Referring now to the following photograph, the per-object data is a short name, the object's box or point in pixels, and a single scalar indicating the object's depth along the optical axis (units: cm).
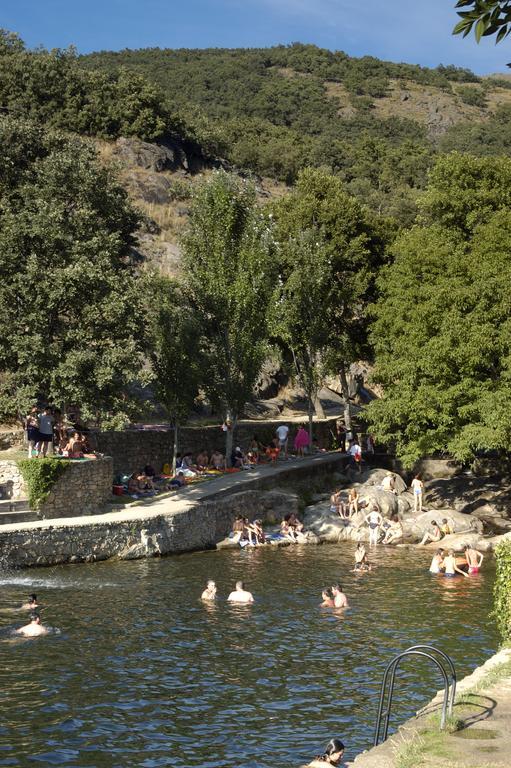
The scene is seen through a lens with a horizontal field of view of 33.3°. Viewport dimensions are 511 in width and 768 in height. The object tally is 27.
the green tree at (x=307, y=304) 4644
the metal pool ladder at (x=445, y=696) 969
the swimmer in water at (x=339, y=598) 2286
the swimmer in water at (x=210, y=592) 2319
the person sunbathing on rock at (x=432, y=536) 3419
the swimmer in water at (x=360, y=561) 2809
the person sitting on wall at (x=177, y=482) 3591
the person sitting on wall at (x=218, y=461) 4056
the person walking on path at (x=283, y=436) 4559
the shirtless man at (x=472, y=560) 2850
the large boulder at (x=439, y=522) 3544
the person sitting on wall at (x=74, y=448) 3094
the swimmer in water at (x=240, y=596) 2305
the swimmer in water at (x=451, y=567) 2781
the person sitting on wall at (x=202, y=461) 4003
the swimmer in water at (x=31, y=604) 2090
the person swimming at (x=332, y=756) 1152
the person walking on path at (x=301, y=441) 4706
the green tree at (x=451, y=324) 3697
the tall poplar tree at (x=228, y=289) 3988
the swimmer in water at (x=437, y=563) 2817
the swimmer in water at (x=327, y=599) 2294
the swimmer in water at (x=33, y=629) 1914
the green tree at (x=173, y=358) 3781
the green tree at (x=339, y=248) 4962
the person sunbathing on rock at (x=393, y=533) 3469
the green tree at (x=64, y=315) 3095
